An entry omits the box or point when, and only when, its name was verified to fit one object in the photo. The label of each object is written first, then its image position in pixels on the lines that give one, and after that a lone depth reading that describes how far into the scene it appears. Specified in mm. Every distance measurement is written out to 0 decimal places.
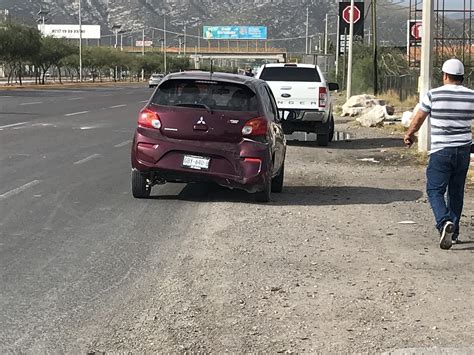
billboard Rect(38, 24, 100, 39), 145500
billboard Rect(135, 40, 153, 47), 186250
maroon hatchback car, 10602
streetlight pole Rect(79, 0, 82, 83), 87481
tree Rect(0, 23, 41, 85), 70812
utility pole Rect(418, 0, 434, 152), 17531
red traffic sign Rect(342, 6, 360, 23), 50444
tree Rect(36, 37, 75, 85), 82625
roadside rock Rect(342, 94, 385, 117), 33762
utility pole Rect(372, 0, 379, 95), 42553
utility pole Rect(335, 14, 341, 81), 55375
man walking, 8445
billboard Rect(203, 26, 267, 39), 131000
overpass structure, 133500
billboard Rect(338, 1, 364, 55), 51344
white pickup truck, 20203
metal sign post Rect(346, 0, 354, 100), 38500
